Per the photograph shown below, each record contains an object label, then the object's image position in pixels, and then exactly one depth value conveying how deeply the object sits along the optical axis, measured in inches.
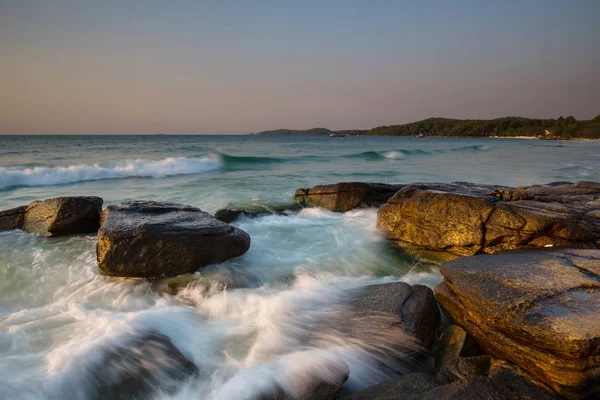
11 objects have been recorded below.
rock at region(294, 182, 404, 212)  335.3
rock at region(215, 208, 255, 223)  307.4
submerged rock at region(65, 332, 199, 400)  111.2
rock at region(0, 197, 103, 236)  246.1
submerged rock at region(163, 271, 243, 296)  174.2
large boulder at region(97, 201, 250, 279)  176.2
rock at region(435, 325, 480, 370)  117.0
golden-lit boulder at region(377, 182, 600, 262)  178.7
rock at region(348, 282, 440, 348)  126.3
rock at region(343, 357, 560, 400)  84.0
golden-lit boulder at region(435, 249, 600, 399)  90.4
